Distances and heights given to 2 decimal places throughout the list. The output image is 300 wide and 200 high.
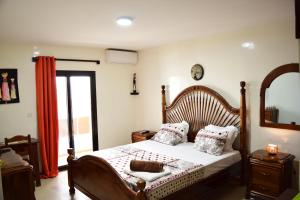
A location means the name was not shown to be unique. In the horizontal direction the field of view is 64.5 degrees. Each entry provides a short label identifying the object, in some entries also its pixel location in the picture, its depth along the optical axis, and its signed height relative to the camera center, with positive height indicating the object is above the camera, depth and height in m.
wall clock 4.29 +0.40
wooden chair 3.89 -0.79
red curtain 4.32 -0.28
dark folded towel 2.77 -0.83
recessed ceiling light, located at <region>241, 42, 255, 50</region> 3.59 +0.73
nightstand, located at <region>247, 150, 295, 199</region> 2.94 -1.05
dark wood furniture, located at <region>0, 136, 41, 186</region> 3.90 -0.84
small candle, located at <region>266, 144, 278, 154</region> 3.08 -0.74
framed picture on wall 4.04 +0.22
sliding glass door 4.80 -0.31
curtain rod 4.32 +0.74
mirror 3.16 -0.09
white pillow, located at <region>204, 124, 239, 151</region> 3.59 -0.60
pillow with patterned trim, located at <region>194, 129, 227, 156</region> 3.50 -0.74
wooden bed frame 2.62 -0.75
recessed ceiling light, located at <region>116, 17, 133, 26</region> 2.89 +0.93
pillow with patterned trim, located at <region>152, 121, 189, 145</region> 4.16 -0.70
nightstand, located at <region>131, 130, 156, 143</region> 4.88 -0.83
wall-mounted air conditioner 5.14 +0.89
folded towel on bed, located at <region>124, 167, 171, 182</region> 2.62 -0.90
